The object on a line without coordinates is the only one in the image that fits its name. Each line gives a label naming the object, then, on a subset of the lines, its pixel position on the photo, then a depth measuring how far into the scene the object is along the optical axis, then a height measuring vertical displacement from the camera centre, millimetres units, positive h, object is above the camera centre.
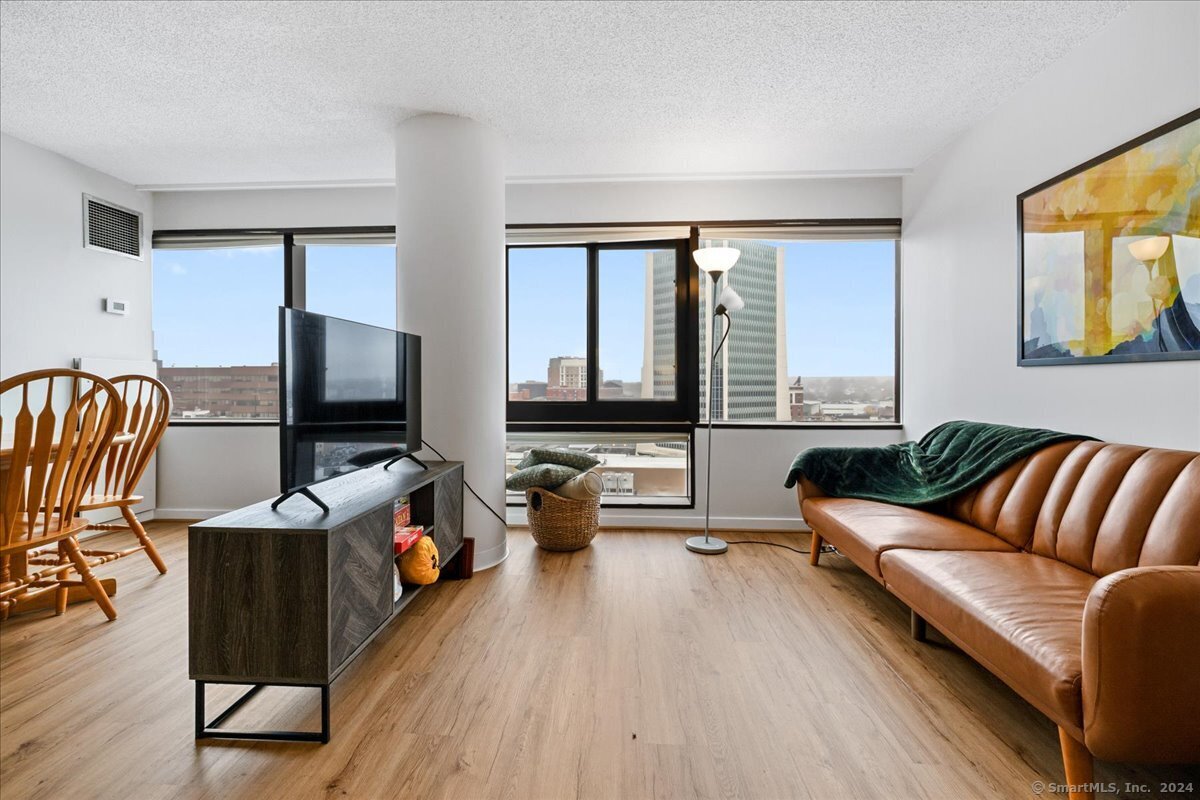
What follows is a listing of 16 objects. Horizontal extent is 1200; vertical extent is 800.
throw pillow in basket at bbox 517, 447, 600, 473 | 3639 -396
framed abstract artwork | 1917 +527
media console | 1609 -586
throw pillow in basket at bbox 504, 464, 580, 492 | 3447 -493
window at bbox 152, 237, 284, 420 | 4281 +516
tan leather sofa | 1231 -581
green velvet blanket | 2564 -357
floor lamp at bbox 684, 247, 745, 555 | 3447 +612
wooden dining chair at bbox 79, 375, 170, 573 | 2650 -338
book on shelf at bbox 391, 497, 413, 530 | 2359 -491
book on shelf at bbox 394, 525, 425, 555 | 2223 -560
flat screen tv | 1742 +0
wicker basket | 3424 -739
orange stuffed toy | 2387 -699
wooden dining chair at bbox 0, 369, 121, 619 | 1981 -340
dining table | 2445 -825
